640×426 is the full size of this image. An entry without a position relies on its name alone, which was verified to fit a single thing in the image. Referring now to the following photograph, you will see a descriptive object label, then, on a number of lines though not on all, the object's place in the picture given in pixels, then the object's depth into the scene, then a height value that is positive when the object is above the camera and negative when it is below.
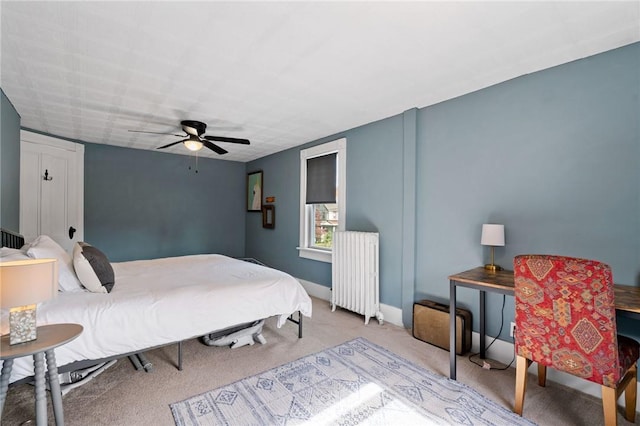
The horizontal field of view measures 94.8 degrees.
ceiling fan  3.29 +0.86
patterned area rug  1.82 -1.28
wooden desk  1.61 -0.49
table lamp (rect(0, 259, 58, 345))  1.36 -0.38
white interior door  3.82 +0.31
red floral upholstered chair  1.54 -0.63
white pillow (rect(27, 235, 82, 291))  2.04 -0.39
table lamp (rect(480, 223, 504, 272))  2.38 -0.17
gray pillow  2.20 -0.45
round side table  1.40 -0.75
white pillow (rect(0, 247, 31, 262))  1.94 -0.31
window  4.13 +0.24
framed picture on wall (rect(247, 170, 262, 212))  5.83 +0.42
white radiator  3.46 -0.74
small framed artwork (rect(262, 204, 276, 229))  5.46 -0.07
